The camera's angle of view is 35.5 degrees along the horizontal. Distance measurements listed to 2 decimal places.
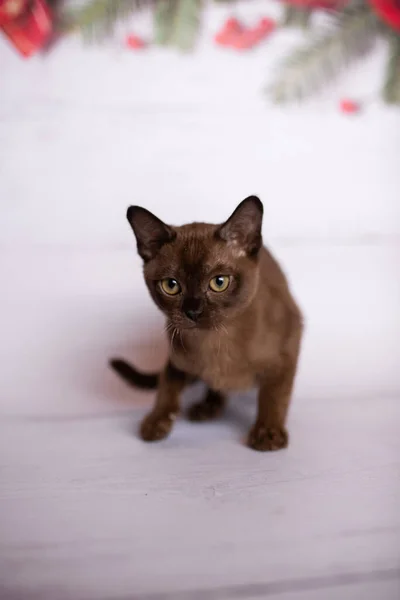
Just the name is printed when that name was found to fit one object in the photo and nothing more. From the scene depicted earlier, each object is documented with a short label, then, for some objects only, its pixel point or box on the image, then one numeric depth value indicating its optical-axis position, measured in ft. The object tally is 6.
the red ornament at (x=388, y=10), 4.05
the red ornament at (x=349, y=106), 4.24
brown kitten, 2.77
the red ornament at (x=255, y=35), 4.09
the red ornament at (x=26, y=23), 3.76
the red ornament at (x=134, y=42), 4.02
